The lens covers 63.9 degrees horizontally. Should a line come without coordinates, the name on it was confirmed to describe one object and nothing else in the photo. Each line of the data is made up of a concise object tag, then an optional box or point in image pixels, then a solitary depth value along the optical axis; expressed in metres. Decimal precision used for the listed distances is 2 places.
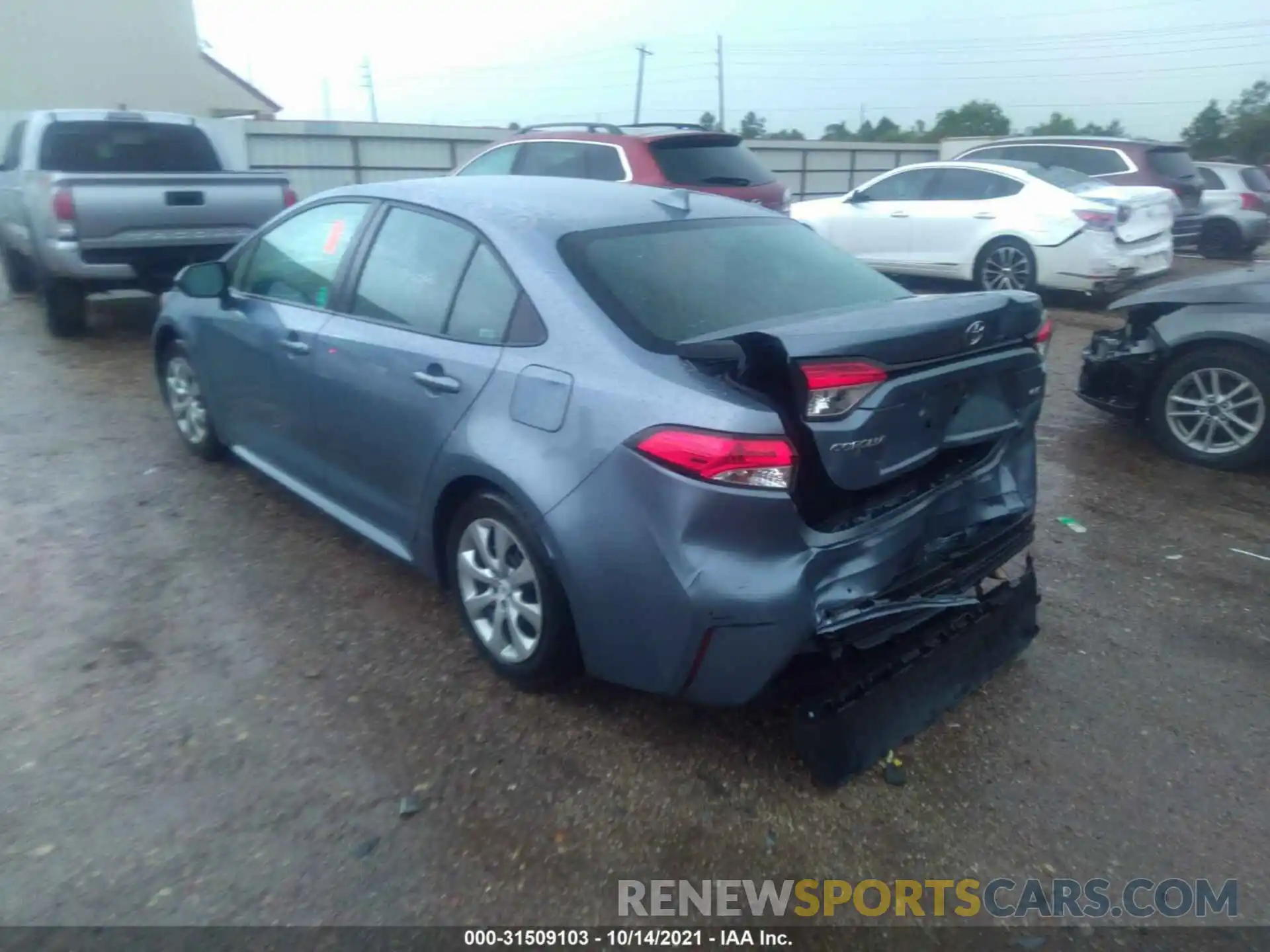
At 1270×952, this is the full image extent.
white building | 25.44
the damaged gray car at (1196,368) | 5.68
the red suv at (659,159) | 9.64
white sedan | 10.18
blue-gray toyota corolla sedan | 2.79
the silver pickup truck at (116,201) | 7.91
